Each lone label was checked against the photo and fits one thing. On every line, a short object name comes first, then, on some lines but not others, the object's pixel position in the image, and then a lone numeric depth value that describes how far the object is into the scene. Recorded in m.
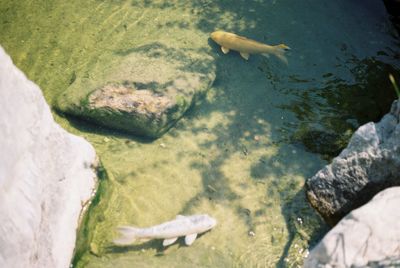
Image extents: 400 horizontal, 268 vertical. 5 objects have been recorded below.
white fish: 4.56
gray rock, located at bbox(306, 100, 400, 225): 4.28
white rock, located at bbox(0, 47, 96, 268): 3.54
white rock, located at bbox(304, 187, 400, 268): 3.45
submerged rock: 5.55
